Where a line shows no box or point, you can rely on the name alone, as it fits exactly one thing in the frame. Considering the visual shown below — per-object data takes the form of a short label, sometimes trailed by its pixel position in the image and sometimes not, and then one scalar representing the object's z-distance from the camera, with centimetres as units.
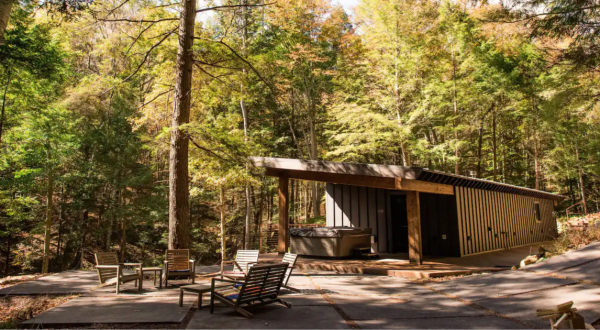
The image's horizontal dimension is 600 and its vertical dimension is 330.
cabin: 878
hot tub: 975
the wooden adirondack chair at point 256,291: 441
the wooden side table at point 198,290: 457
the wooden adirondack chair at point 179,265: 630
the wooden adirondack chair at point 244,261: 677
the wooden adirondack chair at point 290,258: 639
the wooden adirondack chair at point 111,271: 565
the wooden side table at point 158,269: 605
